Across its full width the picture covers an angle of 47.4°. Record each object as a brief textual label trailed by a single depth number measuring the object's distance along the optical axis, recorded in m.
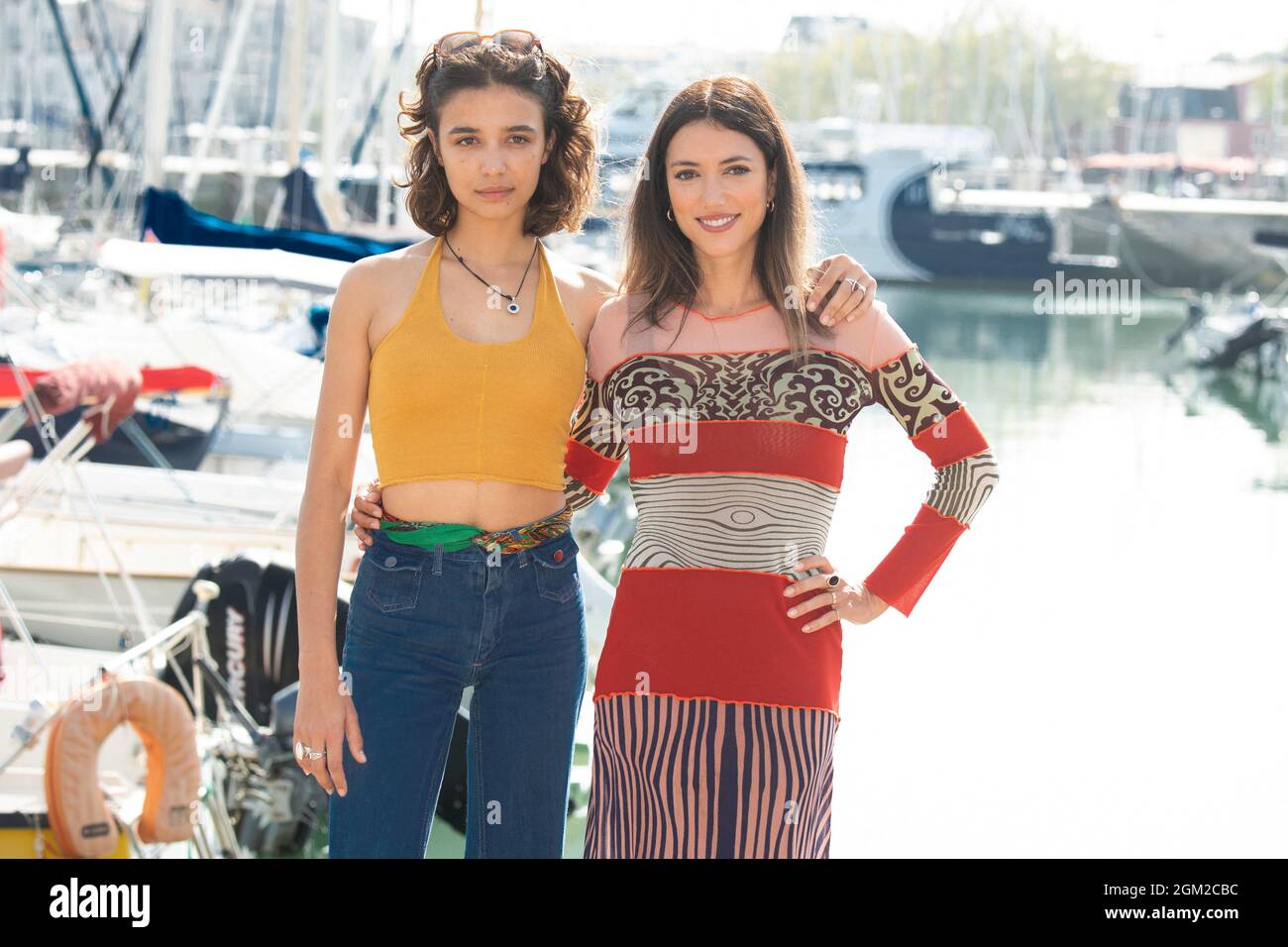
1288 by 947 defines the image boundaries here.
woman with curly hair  2.39
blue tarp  9.35
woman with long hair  2.35
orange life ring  4.43
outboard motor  5.92
